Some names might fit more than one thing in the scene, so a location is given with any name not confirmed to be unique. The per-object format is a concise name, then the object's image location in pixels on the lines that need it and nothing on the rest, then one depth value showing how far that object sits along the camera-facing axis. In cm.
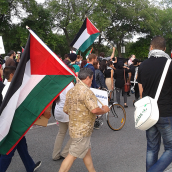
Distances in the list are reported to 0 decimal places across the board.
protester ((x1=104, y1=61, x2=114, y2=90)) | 875
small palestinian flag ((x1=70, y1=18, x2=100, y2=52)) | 791
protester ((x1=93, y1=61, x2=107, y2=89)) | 732
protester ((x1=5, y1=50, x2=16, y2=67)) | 632
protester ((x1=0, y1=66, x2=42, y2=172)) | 366
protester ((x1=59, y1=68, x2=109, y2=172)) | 309
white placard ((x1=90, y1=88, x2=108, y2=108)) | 453
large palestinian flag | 301
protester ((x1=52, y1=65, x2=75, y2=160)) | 427
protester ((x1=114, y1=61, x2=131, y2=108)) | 905
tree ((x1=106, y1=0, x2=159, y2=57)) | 3806
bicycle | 610
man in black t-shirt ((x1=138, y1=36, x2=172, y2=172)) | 304
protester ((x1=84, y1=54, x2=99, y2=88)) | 628
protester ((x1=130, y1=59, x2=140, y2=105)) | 966
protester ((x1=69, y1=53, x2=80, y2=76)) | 653
